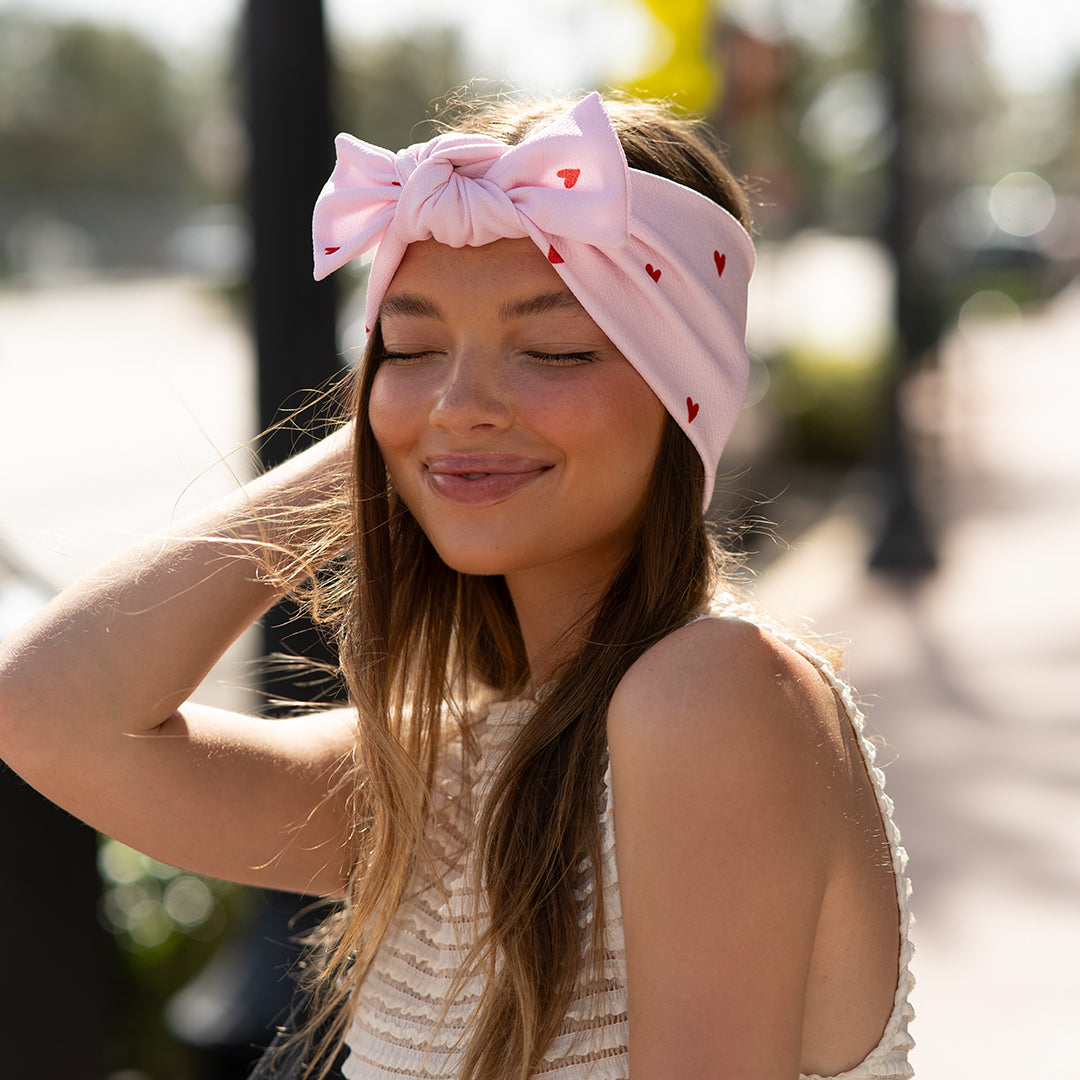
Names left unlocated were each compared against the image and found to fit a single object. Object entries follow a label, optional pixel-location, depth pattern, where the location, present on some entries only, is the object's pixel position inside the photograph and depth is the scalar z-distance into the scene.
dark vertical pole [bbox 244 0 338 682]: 3.33
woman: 1.43
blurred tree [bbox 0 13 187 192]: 51.53
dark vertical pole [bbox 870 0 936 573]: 9.16
